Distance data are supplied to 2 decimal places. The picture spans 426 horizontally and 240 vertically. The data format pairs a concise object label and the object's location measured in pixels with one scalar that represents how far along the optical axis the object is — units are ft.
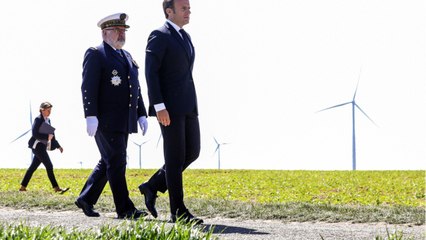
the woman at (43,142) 45.83
